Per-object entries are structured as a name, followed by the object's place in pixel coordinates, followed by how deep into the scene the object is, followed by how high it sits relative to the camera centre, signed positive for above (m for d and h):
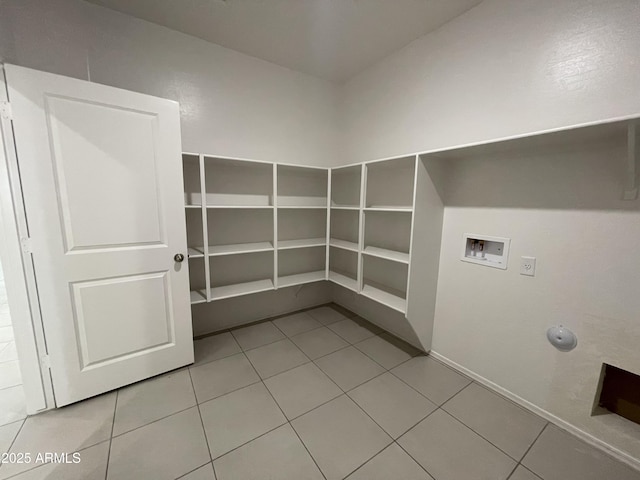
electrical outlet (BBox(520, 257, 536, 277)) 1.62 -0.39
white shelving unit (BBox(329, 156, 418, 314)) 2.29 -0.25
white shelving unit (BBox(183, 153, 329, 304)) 2.27 -0.26
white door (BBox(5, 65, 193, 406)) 1.45 -0.17
